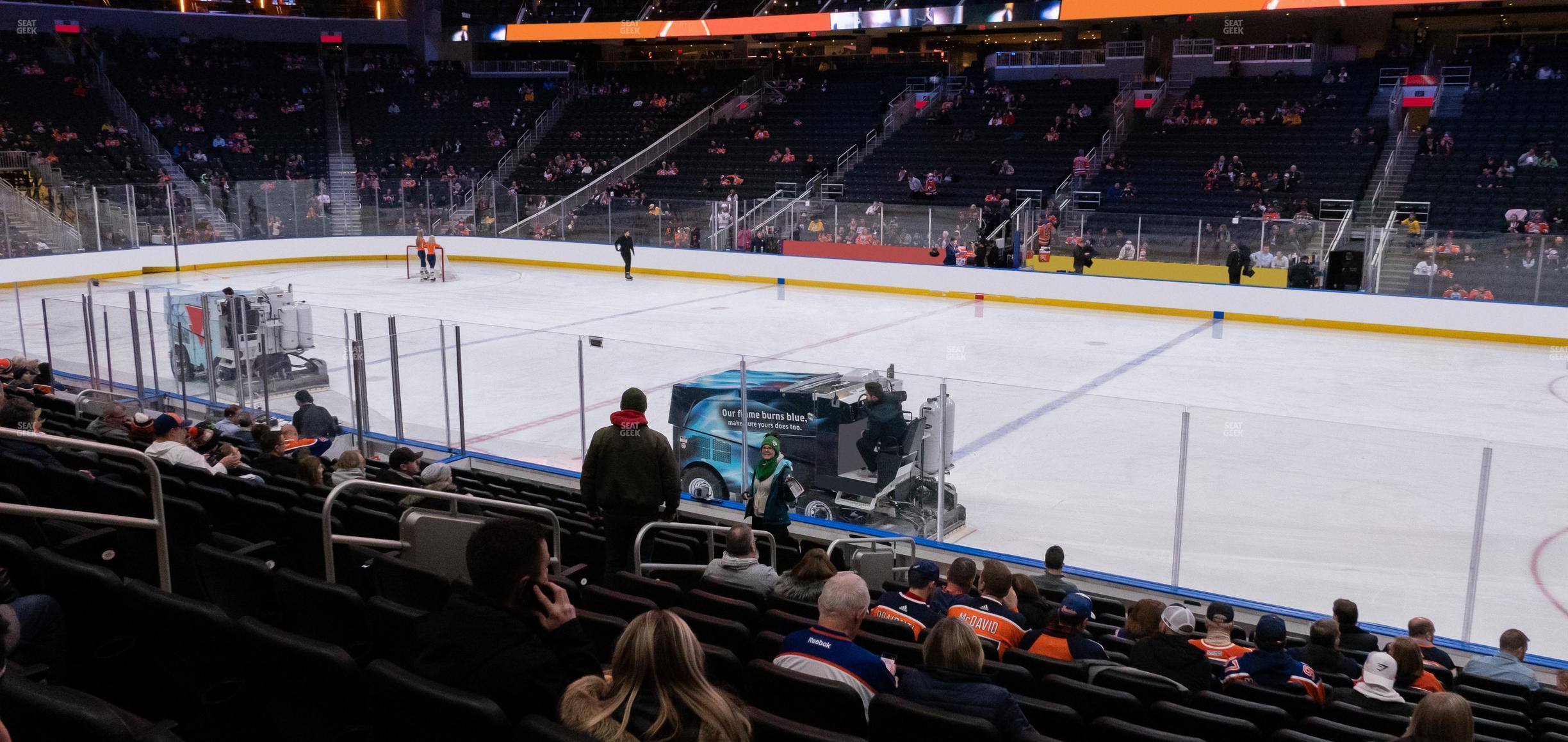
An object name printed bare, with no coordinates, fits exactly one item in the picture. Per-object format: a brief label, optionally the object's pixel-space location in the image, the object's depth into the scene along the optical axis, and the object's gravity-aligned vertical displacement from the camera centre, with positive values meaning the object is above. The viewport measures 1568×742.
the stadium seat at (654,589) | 5.54 -1.84
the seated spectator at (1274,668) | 5.43 -2.13
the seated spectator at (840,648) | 4.09 -1.57
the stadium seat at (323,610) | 4.24 -1.49
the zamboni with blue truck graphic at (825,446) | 9.73 -2.06
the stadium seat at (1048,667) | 5.07 -1.99
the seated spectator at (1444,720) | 3.73 -1.62
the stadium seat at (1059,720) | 4.03 -1.76
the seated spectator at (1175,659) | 5.34 -2.07
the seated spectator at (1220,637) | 5.86 -2.15
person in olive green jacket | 7.00 -1.64
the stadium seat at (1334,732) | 4.49 -2.01
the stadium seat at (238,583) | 4.47 -1.47
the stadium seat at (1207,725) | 4.22 -1.86
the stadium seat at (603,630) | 4.51 -1.64
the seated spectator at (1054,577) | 7.74 -2.48
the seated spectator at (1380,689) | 5.24 -2.15
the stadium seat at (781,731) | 3.30 -1.48
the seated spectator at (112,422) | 9.10 -1.75
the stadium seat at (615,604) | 5.05 -1.74
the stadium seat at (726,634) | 4.72 -1.73
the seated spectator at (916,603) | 6.06 -2.11
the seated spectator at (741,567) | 6.19 -1.92
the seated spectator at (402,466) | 8.20 -1.86
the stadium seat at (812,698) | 3.80 -1.61
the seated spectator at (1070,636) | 5.59 -2.06
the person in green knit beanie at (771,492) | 8.68 -2.14
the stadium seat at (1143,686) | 4.85 -1.98
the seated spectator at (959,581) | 6.33 -2.04
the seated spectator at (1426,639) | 6.74 -2.53
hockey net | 29.62 -1.84
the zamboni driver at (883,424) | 9.75 -1.82
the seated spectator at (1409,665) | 5.86 -2.26
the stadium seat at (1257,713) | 4.58 -1.96
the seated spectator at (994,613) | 5.87 -2.06
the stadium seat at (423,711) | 3.00 -1.32
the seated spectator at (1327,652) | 6.03 -2.27
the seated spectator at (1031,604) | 6.52 -2.24
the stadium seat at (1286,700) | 5.11 -2.14
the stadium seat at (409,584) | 4.70 -1.55
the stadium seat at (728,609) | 5.26 -1.82
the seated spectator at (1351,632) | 6.89 -2.49
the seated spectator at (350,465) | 8.21 -1.86
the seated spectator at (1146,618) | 6.14 -2.14
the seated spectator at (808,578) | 5.83 -1.87
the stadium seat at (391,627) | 4.07 -1.48
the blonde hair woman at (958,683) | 3.80 -1.57
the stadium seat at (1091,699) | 4.37 -1.85
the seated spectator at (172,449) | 7.90 -1.69
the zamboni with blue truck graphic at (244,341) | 12.93 -1.59
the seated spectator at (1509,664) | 6.64 -2.59
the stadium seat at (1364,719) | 4.94 -2.16
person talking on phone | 3.32 -1.27
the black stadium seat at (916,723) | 3.44 -1.52
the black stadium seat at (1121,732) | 3.78 -1.69
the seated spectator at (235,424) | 10.50 -2.06
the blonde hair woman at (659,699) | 2.94 -1.25
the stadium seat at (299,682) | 3.45 -1.43
